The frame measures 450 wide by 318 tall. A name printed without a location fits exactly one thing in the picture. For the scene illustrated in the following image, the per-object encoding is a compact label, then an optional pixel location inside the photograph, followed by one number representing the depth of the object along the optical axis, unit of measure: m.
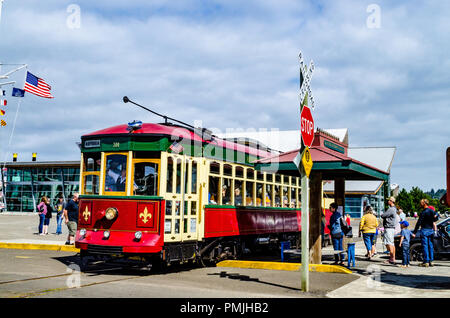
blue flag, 29.38
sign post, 8.50
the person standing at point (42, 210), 21.34
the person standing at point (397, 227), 14.14
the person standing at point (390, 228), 13.82
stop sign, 8.67
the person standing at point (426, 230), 12.80
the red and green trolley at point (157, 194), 10.27
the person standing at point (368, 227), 14.20
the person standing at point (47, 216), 21.69
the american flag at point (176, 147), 10.80
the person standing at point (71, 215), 16.34
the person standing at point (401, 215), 16.92
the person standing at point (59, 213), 22.90
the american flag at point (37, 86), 26.05
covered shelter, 11.35
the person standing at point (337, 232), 12.90
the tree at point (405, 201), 76.00
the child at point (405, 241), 12.90
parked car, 14.41
